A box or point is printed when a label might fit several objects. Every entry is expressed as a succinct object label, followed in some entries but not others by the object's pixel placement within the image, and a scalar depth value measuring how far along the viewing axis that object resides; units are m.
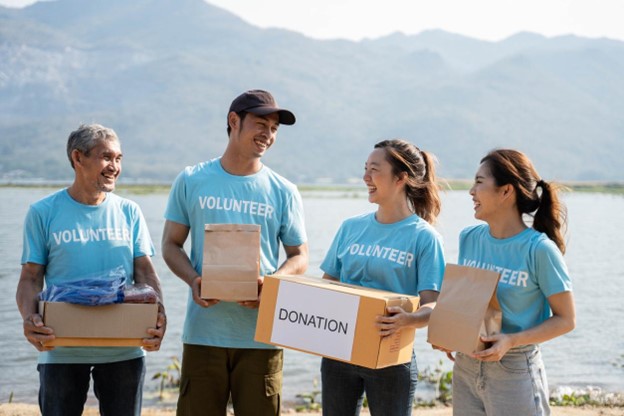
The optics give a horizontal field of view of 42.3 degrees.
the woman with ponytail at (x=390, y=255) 3.81
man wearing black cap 4.02
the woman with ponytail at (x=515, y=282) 3.55
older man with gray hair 3.84
